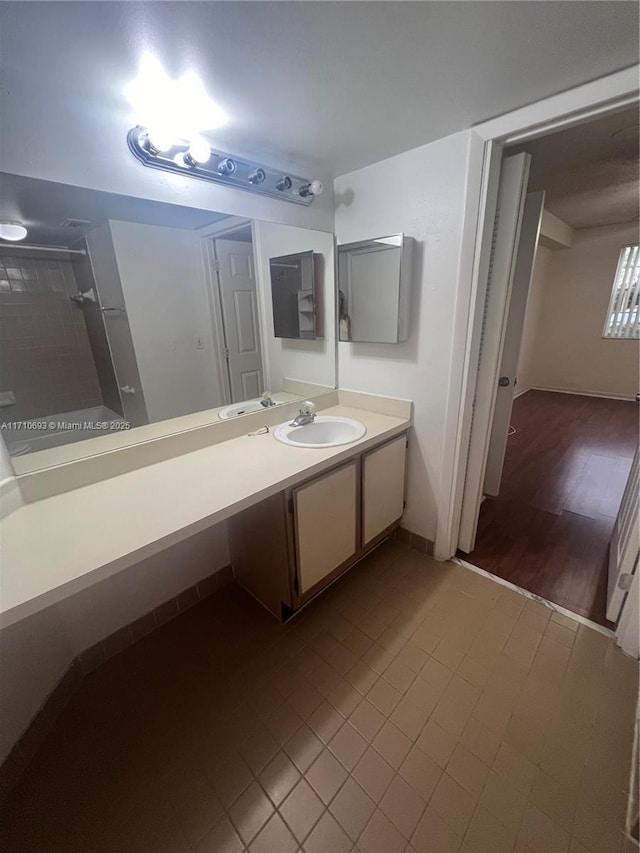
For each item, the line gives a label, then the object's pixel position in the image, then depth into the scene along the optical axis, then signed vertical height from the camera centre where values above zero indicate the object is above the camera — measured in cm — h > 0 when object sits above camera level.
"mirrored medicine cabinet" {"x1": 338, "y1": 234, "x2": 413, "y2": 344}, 164 +14
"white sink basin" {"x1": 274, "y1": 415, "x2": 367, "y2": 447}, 172 -57
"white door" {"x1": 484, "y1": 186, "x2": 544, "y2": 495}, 201 -14
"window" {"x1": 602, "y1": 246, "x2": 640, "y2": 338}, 454 +16
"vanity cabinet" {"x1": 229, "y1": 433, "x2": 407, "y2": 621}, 140 -93
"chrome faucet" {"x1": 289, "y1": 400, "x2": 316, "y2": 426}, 177 -50
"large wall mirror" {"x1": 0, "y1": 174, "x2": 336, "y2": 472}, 108 +3
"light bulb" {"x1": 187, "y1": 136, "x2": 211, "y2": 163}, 120 +59
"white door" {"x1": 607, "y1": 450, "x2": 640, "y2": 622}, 143 -106
